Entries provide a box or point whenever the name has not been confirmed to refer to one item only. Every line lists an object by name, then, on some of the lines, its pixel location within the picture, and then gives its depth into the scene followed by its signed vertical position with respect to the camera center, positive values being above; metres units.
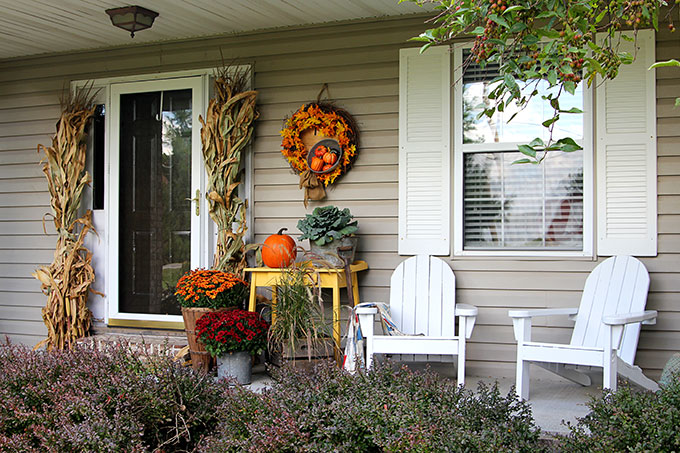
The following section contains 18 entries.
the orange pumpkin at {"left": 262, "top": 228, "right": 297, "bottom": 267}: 4.48 -0.18
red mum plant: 4.09 -0.68
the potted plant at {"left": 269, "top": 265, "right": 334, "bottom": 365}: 4.09 -0.61
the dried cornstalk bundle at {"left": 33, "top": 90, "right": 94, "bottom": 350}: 5.26 -0.09
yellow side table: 4.31 -0.37
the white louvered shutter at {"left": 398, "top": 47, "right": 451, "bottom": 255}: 4.51 +0.51
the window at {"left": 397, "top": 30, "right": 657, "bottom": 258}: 4.15 +0.35
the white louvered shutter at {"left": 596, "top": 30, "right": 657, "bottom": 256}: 4.12 +0.42
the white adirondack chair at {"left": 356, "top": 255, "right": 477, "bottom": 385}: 4.27 -0.49
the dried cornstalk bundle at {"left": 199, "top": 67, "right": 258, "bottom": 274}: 4.86 +0.52
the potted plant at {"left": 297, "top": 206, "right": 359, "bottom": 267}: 4.37 -0.05
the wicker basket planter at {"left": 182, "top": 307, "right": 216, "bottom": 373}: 4.44 -0.80
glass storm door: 5.18 +0.23
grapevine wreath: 4.67 +0.59
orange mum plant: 4.47 -0.45
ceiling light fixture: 4.38 +1.40
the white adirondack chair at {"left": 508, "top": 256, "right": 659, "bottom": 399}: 3.42 -0.60
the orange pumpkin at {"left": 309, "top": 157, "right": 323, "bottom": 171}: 4.69 +0.43
